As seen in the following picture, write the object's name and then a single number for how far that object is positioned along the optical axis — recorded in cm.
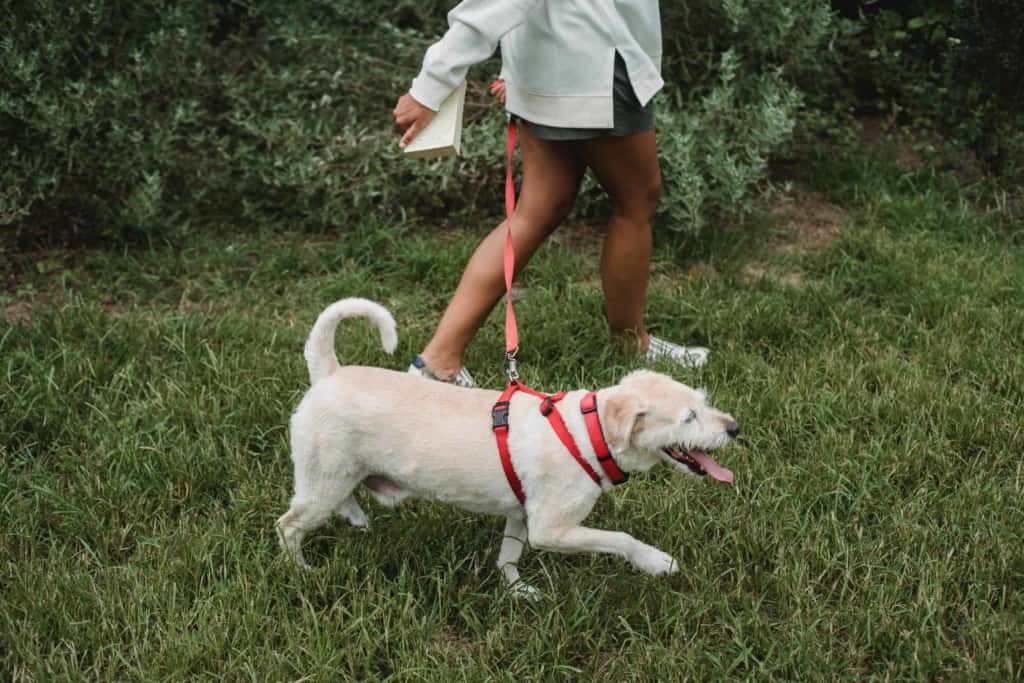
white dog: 281
